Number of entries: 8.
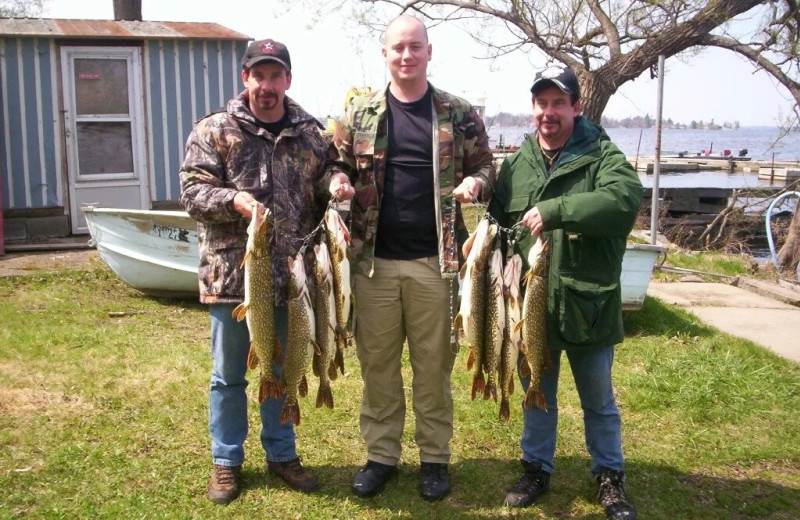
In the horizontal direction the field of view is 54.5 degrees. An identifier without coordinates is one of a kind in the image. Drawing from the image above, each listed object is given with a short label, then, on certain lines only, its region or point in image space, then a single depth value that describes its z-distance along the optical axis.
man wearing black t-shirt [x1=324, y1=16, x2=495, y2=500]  4.23
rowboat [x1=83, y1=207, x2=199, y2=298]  8.76
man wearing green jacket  3.90
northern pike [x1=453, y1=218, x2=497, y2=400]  3.97
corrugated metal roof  10.77
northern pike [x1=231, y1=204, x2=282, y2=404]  3.83
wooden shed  10.91
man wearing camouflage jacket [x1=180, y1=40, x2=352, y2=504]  4.11
